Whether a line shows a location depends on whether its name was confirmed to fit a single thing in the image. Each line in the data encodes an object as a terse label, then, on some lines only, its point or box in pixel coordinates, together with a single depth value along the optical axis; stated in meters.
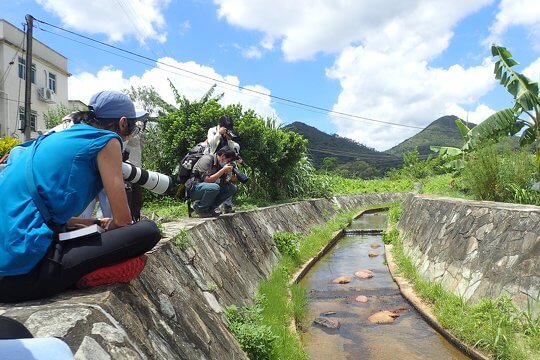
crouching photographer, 6.91
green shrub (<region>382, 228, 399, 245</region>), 12.31
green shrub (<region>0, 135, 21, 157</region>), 13.34
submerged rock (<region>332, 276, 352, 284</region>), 8.73
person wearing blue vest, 2.37
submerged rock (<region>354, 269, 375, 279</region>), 9.16
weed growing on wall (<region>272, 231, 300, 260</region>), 9.24
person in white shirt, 7.48
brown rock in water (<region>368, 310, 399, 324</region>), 6.47
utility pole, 13.98
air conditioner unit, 25.12
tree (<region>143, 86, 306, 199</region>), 11.80
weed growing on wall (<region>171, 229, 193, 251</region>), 4.70
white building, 22.39
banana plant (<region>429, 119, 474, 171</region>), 13.68
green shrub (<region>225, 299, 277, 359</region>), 4.20
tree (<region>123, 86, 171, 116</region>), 28.88
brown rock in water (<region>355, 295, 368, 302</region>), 7.53
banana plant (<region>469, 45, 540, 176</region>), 11.45
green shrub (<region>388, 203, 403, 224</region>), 15.41
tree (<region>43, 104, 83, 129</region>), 17.61
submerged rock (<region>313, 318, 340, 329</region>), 6.27
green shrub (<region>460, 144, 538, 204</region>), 8.62
